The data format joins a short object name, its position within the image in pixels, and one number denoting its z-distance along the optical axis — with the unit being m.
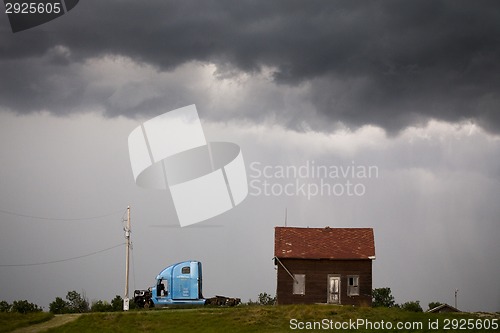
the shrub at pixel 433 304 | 94.62
